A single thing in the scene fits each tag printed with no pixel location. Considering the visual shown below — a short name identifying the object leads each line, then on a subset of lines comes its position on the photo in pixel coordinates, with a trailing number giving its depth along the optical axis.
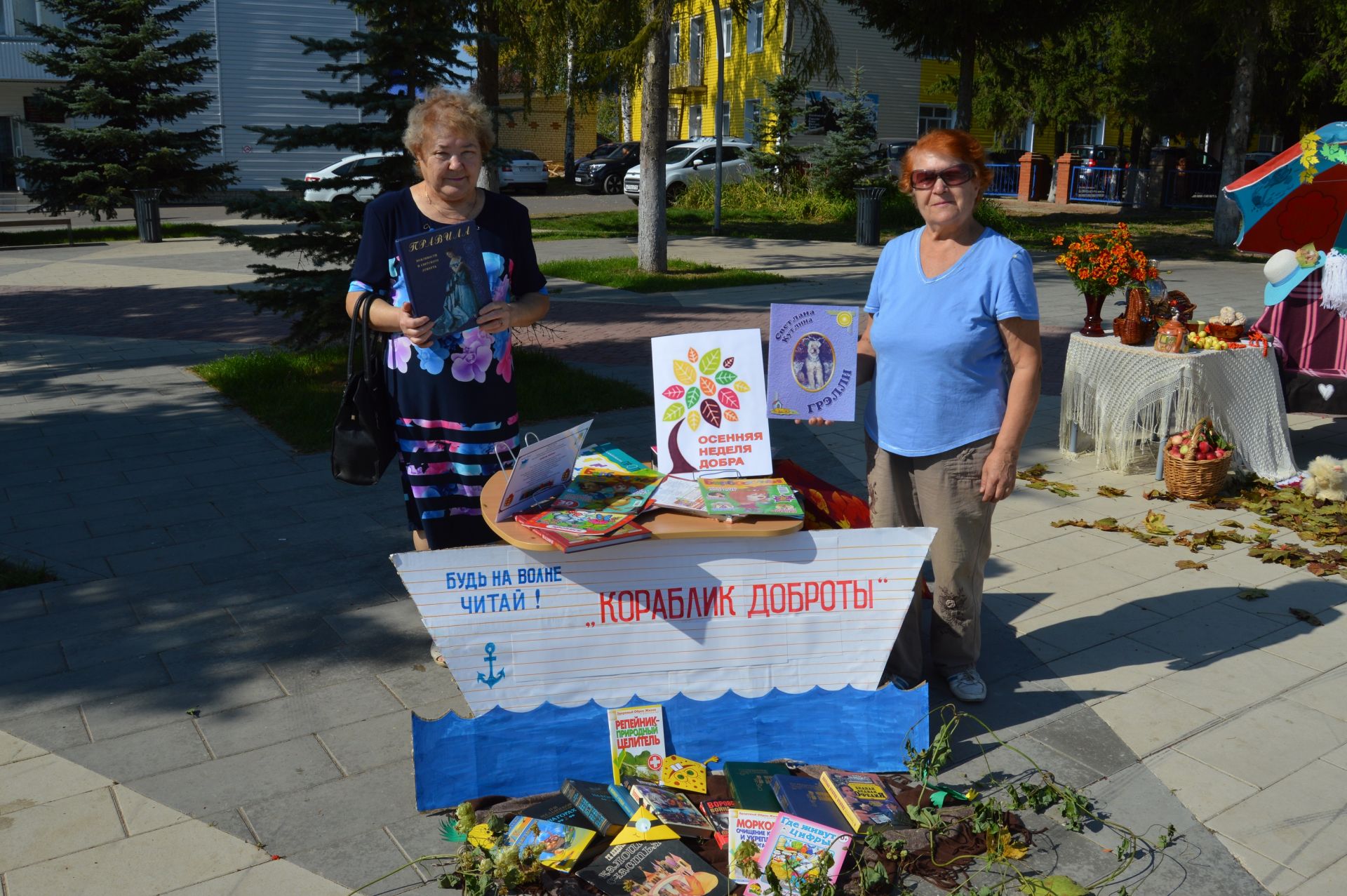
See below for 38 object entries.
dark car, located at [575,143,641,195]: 34.25
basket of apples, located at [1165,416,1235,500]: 6.40
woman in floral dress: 3.57
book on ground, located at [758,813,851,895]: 2.89
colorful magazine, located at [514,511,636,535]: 3.21
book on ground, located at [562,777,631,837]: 3.10
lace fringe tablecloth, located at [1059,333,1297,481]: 6.66
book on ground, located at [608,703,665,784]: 3.39
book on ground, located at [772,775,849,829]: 3.05
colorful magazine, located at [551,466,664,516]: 3.41
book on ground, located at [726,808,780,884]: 2.98
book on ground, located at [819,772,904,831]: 3.11
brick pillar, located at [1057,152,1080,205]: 31.39
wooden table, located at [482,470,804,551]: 3.25
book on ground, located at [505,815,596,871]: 2.95
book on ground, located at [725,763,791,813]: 3.14
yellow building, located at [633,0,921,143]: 37.97
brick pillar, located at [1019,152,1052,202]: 32.53
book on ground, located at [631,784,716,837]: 3.07
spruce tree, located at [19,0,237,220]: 23.17
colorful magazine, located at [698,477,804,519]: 3.35
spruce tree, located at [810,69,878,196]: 24.67
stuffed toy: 6.32
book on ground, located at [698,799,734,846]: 3.10
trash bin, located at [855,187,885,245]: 20.58
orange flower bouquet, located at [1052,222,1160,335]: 7.00
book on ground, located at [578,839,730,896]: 2.87
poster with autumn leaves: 3.62
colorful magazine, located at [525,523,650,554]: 3.13
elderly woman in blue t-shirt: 3.48
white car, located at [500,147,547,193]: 33.44
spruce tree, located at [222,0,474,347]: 8.64
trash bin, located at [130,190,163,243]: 21.33
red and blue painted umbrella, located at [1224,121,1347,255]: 6.78
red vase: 7.19
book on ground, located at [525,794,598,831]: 3.12
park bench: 21.85
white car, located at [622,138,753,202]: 28.42
